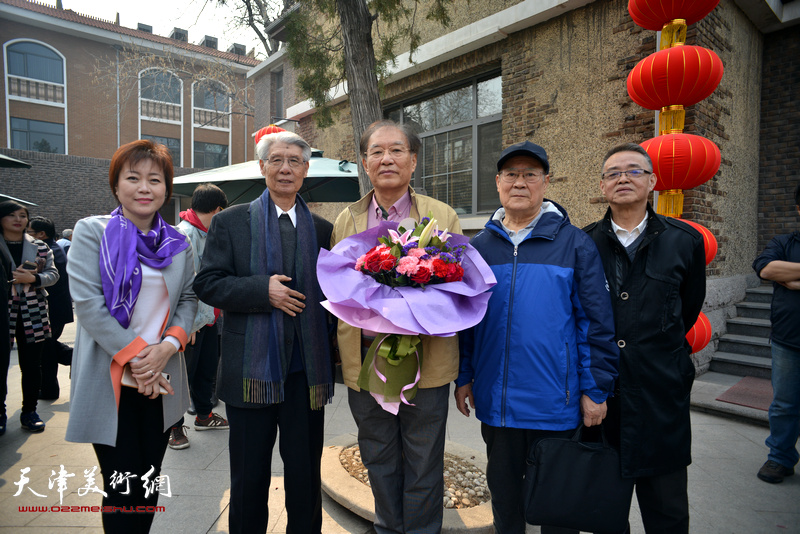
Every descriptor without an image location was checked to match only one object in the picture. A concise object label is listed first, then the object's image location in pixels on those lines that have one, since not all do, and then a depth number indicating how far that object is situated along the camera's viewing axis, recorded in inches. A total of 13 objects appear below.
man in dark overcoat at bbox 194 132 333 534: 77.7
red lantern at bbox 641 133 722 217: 142.7
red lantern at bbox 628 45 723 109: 139.9
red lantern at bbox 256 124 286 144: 92.4
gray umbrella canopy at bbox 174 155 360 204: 213.3
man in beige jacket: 78.2
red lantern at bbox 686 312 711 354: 145.3
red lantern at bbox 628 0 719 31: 140.3
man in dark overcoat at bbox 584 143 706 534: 76.3
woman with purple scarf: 73.3
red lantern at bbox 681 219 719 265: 153.7
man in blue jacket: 74.9
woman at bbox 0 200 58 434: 154.1
